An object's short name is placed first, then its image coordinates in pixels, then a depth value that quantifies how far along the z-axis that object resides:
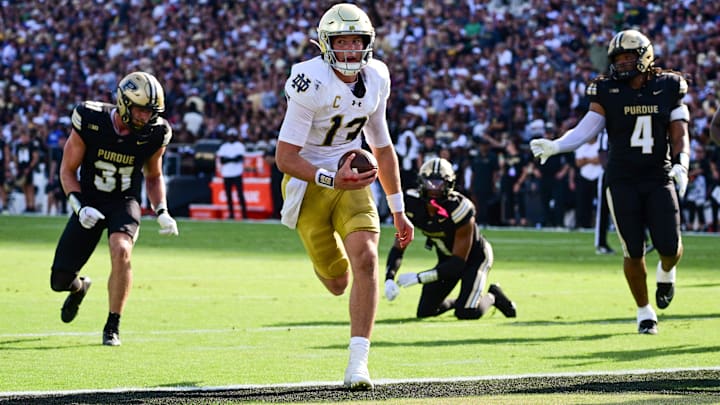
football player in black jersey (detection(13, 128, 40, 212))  54.53
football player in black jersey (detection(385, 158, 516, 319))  18.73
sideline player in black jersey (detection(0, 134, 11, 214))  55.41
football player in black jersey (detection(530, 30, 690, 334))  16.53
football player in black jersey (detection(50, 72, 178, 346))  15.70
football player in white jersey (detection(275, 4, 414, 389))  12.19
